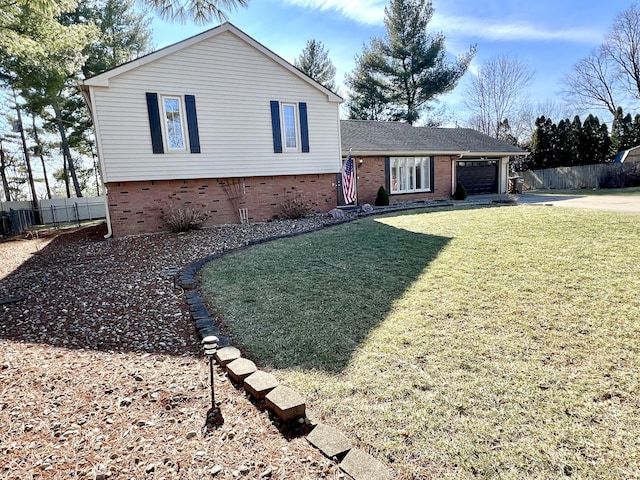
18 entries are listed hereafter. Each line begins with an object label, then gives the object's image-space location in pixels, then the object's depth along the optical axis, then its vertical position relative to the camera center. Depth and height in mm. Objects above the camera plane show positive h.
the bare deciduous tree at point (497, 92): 30688 +7214
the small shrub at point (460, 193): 17156 -842
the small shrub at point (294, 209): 11711 -796
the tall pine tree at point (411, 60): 25328 +8567
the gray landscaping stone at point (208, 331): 3520 -1424
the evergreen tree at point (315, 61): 27734 +9610
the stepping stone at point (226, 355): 2971 -1420
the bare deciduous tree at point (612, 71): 26859 +7806
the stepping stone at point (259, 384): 2484 -1416
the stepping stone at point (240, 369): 2717 -1418
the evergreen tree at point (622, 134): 23297 +2148
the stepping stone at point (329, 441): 1967 -1471
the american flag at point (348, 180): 13008 +65
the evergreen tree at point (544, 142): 24797 +1990
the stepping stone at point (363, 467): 1791 -1480
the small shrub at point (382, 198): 15070 -771
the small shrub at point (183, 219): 9516 -766
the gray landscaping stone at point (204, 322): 3762 -1424
